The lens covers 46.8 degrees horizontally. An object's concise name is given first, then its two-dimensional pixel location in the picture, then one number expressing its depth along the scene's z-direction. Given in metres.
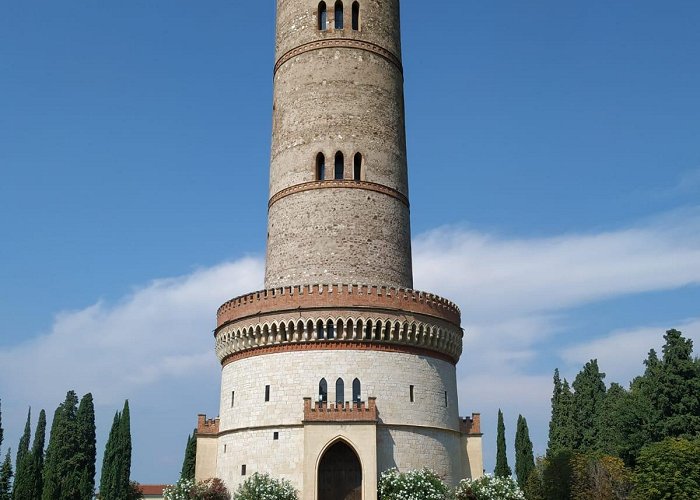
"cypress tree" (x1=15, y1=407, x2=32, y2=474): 59.33
